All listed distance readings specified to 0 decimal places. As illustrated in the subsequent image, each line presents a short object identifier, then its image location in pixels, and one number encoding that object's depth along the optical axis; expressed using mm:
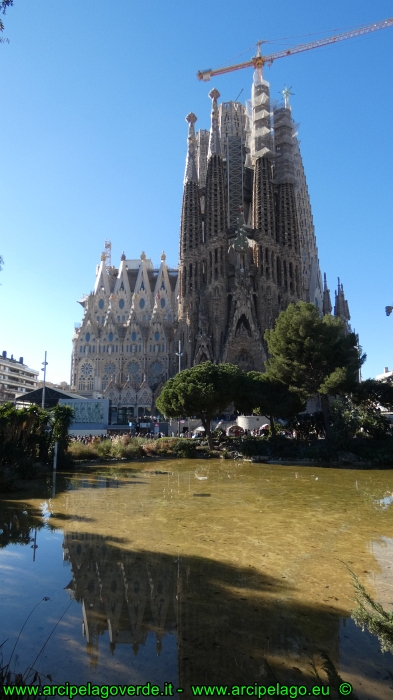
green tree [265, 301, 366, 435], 26797
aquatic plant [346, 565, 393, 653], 3402
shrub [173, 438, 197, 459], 27016
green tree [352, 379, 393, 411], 27078
